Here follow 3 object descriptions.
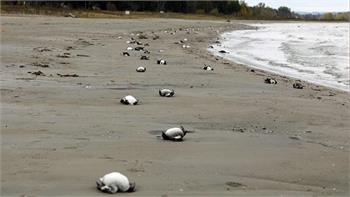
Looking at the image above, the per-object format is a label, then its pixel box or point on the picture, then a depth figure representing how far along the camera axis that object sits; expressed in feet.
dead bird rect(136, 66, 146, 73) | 67.24
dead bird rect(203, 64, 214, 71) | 76.02
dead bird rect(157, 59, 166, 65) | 79.80
